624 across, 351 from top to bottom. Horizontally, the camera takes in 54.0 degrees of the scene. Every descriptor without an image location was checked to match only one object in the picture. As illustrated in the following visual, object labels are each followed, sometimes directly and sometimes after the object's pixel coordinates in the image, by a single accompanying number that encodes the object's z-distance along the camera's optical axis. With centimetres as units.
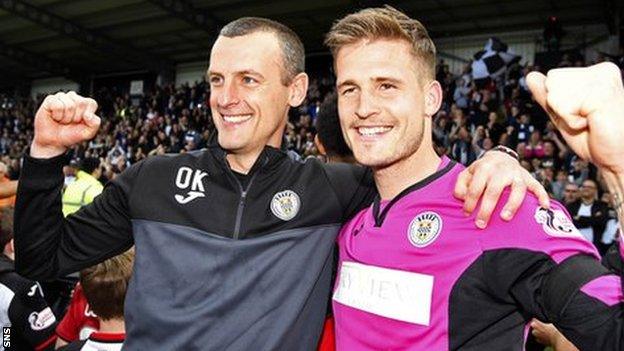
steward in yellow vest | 568
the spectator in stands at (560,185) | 780
